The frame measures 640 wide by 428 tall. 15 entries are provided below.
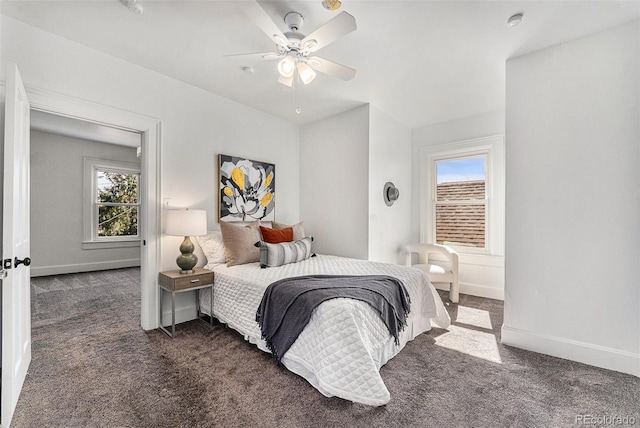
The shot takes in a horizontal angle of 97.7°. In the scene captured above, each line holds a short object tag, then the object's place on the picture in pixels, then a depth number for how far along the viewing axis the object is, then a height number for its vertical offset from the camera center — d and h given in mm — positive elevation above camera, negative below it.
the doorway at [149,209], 2842 +33
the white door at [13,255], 1606 -269
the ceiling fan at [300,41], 1742 +1214
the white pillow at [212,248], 3102 -400
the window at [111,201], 5598 +240
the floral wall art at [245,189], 3477 +314
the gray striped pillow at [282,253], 2912 -436
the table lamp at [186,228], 2740 -155
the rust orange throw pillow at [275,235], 3275 -273
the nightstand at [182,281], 2637 -675
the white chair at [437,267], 3779 -758
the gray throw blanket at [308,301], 1990 -666
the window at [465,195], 4039 +283
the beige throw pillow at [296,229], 3603 -214
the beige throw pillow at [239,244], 2986 -342
